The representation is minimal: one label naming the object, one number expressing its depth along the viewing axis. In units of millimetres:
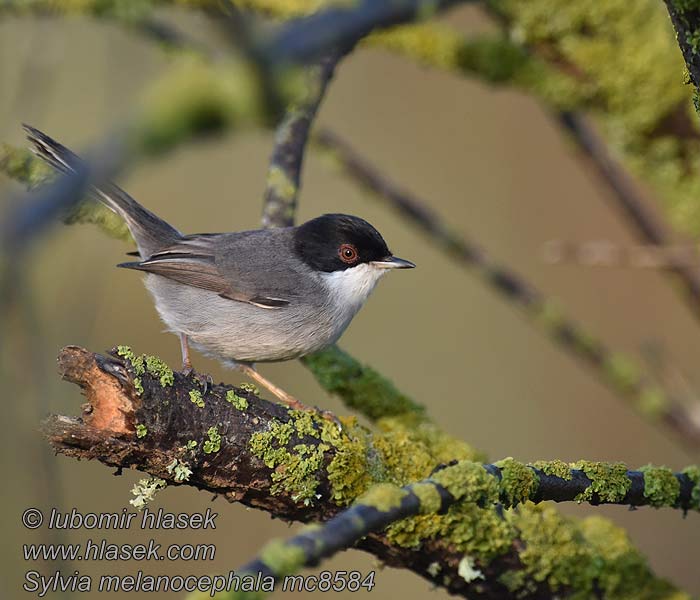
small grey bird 8859
